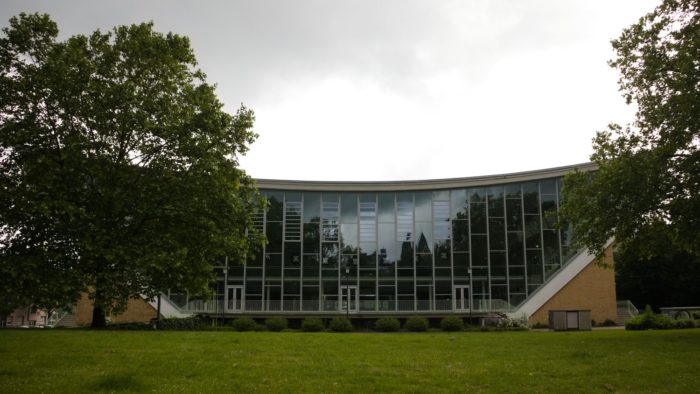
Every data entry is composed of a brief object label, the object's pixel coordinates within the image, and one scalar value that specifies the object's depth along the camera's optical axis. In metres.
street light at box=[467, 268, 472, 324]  41.57
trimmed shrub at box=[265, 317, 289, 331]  39.09
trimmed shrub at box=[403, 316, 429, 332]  37.97
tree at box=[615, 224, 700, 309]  58.81
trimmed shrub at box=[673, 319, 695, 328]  31.36
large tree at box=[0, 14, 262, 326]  16.30
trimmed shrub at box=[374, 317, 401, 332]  38.50
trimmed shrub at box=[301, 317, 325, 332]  38.06
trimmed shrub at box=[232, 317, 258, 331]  37.28
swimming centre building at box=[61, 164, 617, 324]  45.34
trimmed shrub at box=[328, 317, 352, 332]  37.94
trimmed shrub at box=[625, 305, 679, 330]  30.66
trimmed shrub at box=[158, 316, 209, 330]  33.16
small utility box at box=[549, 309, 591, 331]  32.66
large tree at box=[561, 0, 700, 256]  20.28
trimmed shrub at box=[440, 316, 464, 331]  37.16
